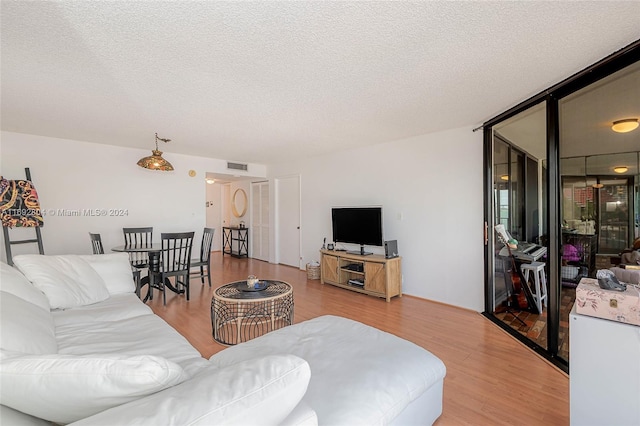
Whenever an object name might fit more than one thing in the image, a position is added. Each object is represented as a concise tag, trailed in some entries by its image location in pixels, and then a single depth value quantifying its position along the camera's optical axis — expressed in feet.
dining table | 12.96
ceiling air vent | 20.31
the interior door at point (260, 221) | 22.88
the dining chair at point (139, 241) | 13.98
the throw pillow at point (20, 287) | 5.51
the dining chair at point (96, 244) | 12.85
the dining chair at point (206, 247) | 15.16
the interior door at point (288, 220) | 20.25
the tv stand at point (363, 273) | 13.14
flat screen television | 14.16
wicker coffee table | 8.57
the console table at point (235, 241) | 24.76
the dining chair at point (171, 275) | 12.95
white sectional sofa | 2.52
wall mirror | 25.40
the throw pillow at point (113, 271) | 8.85
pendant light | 12.16
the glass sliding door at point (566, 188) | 6.51
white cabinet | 4.38
